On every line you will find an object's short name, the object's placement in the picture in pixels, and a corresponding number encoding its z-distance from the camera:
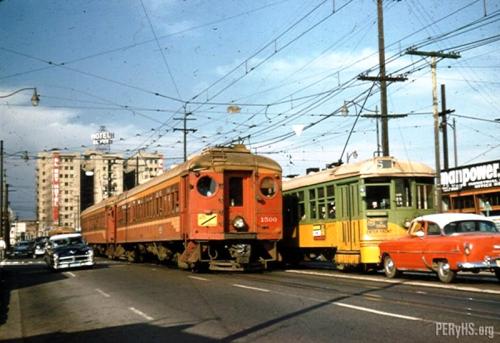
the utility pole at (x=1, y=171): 44.09
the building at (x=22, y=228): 139.89
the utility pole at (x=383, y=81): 28.25
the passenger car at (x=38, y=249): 55.48
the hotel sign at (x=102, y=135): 93.35
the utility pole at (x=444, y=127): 41.53
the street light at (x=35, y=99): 27.66
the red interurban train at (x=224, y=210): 20.72
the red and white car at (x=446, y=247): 14.80
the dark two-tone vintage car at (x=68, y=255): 27.30
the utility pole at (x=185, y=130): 43.48
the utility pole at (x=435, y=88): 26.98
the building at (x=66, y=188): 123.25
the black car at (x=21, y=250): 57.61
